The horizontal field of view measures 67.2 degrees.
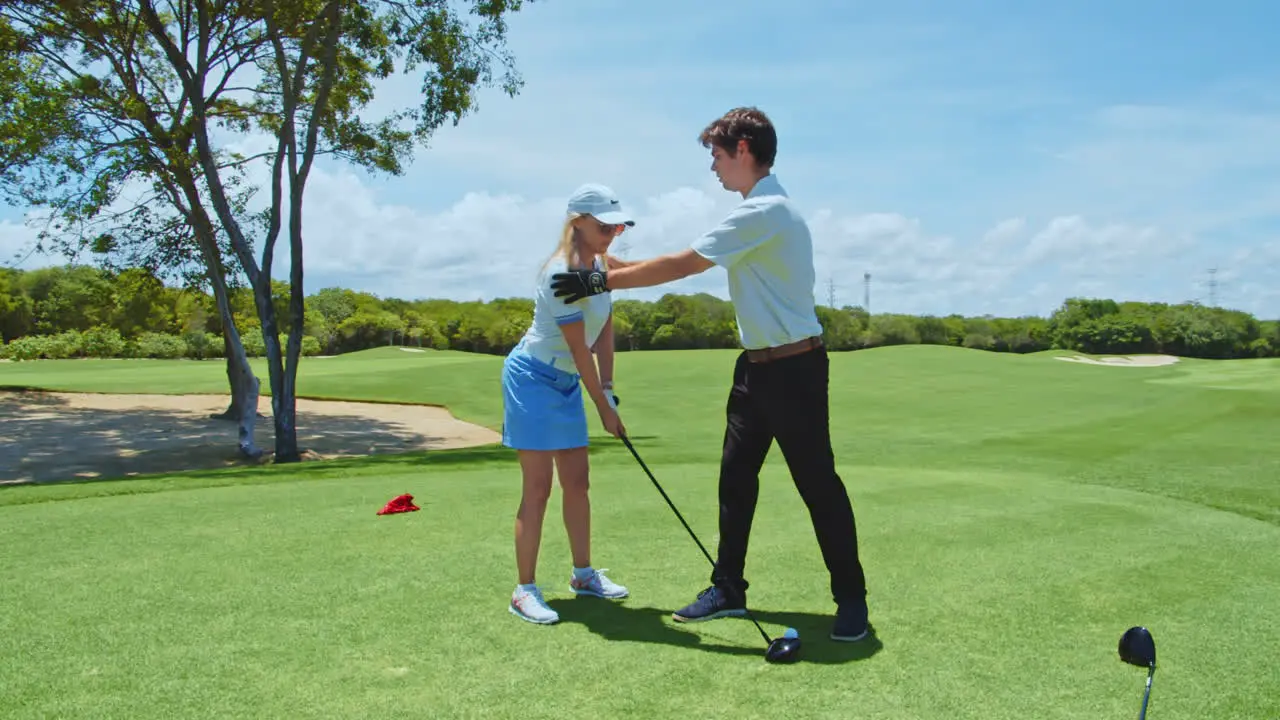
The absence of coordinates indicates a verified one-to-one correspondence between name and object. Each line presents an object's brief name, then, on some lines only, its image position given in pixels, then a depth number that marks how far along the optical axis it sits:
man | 4.32
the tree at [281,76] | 18.12
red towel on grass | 7.30
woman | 4.59
